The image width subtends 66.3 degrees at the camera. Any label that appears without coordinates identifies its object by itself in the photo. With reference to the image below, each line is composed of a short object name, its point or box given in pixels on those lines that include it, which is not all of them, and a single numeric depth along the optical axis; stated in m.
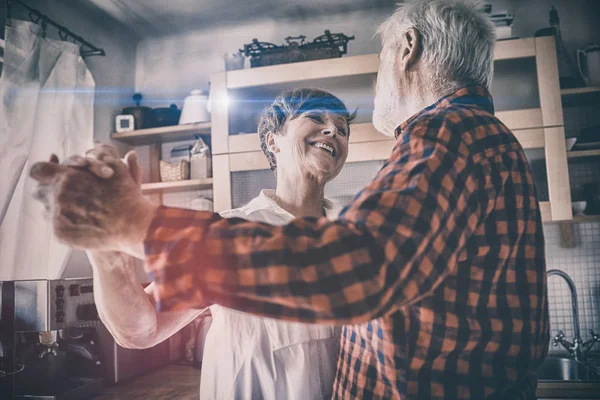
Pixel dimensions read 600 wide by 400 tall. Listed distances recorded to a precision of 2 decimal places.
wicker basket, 2.81
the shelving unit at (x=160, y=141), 2.77
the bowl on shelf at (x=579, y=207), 2.27
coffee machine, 1.79
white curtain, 2.07
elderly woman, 0.86
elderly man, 0.43
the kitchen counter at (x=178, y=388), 1.85
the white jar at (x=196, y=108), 2.83
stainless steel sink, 2.21
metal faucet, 2.26
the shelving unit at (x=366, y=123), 2.25
